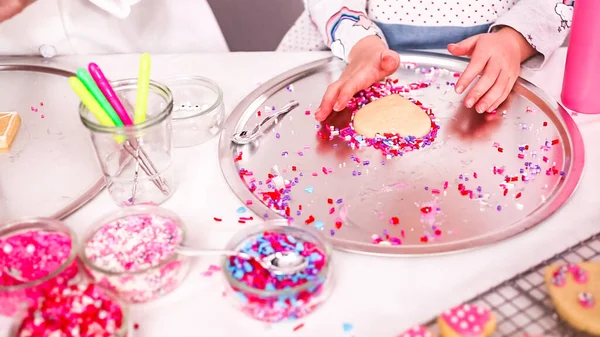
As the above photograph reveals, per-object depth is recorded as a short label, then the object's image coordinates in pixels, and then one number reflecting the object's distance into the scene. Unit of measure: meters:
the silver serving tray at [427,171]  0.70
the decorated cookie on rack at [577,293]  0.56
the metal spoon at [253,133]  0.86
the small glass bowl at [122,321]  0.56
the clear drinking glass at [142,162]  0.76
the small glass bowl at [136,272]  0.60
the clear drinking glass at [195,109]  0.86
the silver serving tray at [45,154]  0.78
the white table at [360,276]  0.60
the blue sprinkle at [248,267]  0.61
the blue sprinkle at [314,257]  0.62
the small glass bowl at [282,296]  0.58
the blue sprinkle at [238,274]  0.61
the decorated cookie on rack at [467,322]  0.54
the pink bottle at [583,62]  0.79
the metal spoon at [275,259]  0.61
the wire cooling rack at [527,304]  0.56
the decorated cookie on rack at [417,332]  0.54
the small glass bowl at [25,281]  0.59
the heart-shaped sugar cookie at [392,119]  0.86
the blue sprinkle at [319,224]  0.71
